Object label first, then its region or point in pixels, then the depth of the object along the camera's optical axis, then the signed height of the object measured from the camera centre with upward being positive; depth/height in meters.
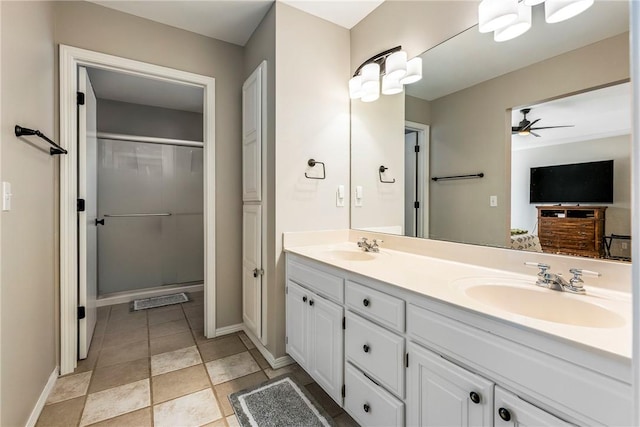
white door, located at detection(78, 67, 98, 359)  2.01 -0.07
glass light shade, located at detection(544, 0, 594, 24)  1.09 +0.79
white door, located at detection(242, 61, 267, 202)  2.08 +0.59
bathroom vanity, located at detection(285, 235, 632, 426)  0.69 -0.43
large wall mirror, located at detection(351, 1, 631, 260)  1.05 +0.33
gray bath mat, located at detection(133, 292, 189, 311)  3.12 -1.06
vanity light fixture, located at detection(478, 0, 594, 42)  1.12 +0.84
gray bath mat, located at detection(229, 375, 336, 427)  1.47 -1.09
